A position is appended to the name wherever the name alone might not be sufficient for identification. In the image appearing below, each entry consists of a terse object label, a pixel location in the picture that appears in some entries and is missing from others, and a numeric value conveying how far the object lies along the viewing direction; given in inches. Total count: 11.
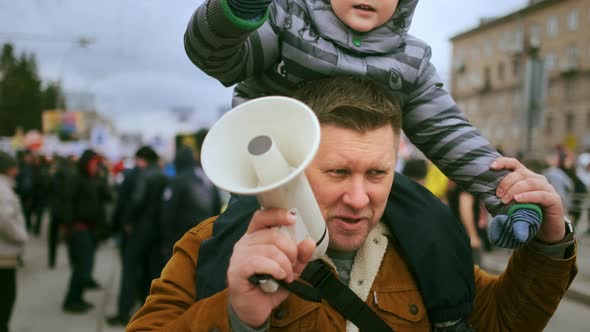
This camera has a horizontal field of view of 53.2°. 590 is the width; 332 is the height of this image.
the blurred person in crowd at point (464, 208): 279.3
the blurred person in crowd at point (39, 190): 608.4
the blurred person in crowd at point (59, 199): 326.6
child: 58.6
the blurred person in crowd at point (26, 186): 597.3
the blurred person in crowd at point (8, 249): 224.5
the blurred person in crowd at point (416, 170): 250.1
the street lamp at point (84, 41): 1045.4
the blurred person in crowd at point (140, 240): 285.0
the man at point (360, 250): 62.0
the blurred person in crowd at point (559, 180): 332.8
